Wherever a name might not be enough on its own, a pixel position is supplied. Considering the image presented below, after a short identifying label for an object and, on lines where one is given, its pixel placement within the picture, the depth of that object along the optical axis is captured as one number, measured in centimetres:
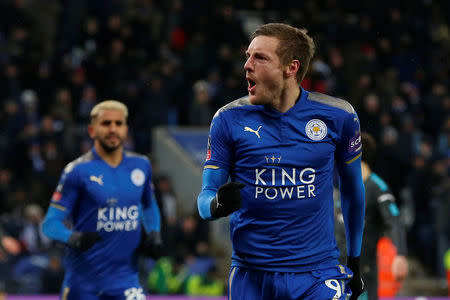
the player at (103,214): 1180
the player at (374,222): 1291
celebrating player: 777
